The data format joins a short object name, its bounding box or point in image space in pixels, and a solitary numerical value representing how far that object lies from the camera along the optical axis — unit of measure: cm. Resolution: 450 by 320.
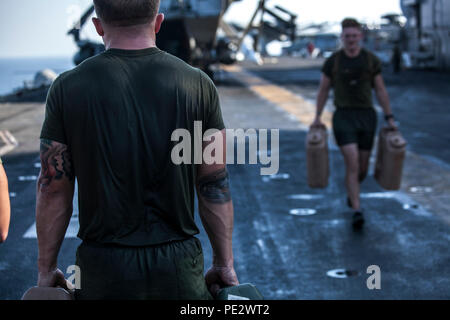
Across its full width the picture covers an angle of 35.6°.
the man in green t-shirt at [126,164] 251
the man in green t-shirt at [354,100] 721
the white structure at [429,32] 3576
